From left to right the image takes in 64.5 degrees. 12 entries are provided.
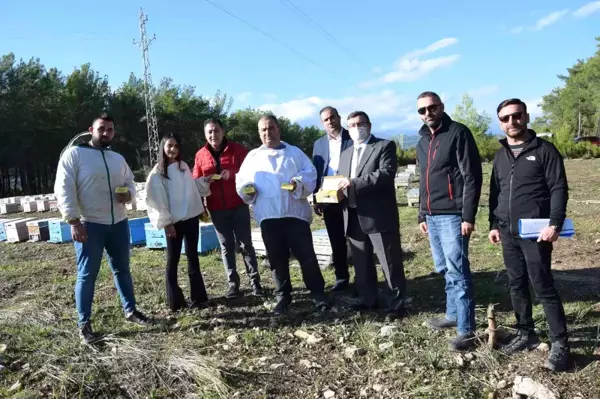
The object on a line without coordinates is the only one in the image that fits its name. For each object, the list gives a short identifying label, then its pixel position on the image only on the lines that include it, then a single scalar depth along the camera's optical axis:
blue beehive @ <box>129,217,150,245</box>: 8.77
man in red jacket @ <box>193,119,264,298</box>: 5.16
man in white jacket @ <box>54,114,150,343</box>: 4.07
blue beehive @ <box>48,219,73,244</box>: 9.60
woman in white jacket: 4.73
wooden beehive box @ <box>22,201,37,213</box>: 15.99
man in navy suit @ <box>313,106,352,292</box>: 5.27
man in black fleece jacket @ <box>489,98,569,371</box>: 3.11
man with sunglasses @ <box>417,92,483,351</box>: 3.50
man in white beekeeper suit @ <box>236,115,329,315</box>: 4.64
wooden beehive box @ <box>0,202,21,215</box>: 16.45
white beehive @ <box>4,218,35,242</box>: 10.24
